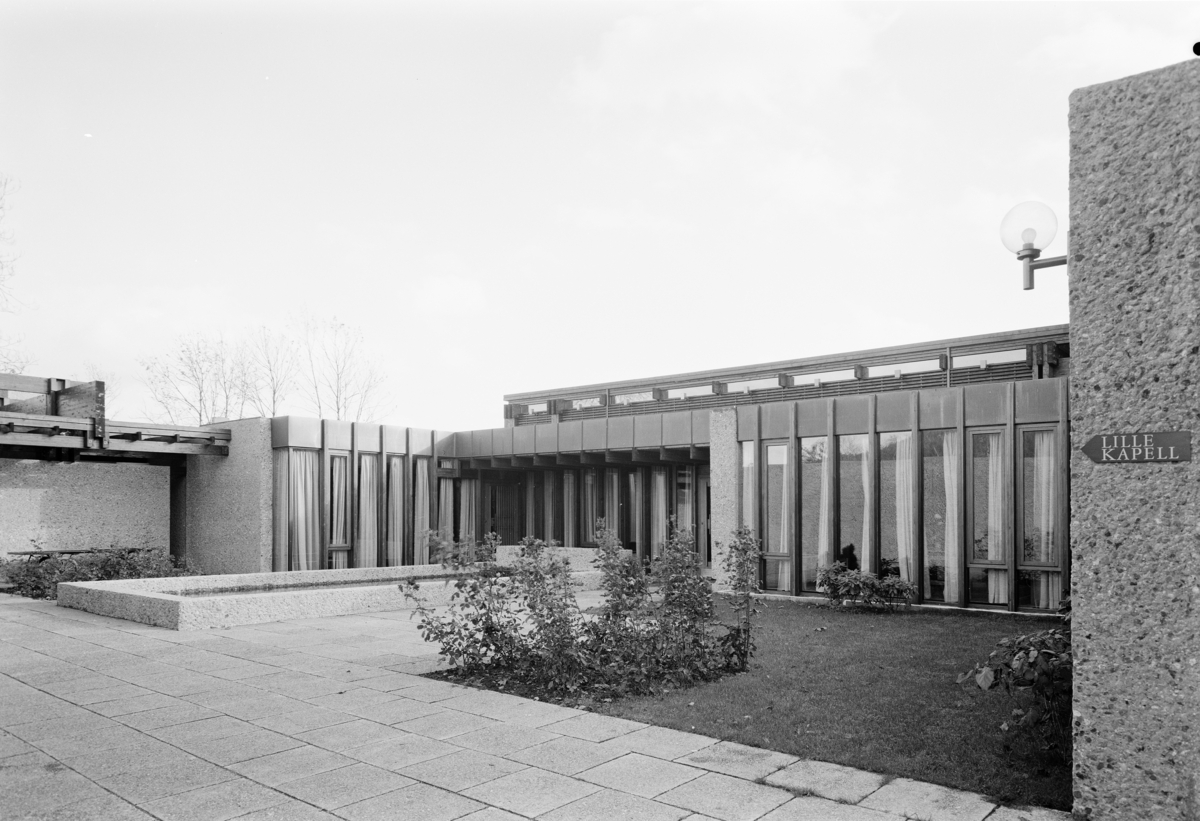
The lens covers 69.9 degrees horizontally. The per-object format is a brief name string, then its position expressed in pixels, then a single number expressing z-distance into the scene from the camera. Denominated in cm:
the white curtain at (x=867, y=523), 1451
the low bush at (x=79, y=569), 1545
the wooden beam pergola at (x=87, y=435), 1775
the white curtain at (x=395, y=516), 2136
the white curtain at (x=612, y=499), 2147
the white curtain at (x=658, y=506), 2067
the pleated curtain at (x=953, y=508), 1365
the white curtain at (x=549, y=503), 2281
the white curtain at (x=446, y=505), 2273
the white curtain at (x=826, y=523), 1496
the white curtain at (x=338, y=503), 2036
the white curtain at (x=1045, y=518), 1279
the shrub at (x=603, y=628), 806
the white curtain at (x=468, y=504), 2331
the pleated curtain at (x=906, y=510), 1411
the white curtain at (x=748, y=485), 1603
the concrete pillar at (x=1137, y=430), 430
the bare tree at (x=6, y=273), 1928
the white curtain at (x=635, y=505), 2102
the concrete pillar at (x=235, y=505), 1956
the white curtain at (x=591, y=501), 2191
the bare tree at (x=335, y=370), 3670
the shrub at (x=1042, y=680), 518
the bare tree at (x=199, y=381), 3538
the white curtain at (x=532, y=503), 2303
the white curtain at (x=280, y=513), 1927
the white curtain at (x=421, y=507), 2184
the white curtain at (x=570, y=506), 2238
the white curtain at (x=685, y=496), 2034
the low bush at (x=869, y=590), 1348
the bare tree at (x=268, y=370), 3619
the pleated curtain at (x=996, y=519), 1327
